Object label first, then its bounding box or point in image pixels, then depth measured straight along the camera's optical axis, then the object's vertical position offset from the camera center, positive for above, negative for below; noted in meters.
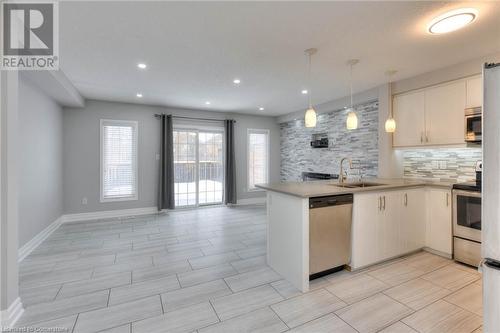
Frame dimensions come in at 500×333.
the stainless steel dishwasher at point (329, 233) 2.42 -0.77
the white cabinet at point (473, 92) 2.96 +0.94
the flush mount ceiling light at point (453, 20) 2.02 +1.33
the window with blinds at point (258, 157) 6.93 +0.24
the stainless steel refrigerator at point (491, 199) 1.24 -0.19
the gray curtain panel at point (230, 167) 6.40 -0.06
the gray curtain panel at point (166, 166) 5.64 -0.02
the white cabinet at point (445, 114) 3.14 +0.73
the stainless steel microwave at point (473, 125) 2.88 +0.50
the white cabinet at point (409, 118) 3.59 +0.74
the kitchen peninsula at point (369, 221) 2.37 -0.71
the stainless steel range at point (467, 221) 2.75 -0.72
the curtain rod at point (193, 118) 5.64 +1.25
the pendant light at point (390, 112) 3.27 +0.89
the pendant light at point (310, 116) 2.80 +0.60
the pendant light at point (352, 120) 2.96 +0.58
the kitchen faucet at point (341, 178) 3.22 -0.20
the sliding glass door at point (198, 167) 6.02 -0.06
